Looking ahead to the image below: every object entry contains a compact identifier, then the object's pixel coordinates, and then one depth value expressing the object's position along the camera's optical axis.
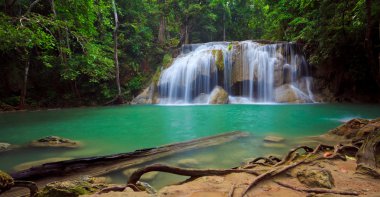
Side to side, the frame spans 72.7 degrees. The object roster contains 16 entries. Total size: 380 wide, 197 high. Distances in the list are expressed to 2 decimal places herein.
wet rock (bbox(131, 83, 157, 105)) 19.42
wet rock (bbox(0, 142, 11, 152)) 6.00
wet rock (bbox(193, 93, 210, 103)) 18.35
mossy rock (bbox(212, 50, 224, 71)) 18.91
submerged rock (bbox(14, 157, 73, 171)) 4.59
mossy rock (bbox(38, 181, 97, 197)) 2.26
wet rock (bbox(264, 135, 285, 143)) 6.27
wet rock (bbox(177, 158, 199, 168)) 4.45
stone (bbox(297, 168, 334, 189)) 2.45
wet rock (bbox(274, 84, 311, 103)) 16.64
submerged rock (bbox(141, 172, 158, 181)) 3.79
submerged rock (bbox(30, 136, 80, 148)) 6.30
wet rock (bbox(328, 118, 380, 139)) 5.84
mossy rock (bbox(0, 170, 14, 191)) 2.61
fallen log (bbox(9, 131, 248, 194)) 3.25
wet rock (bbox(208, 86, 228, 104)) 17.48
